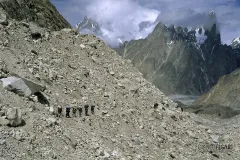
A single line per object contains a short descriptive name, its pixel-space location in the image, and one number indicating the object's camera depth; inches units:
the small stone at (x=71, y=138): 667.4
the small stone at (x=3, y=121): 588.7
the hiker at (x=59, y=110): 757.0
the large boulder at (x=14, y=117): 601.6
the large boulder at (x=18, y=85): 687.1
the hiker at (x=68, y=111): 769.6
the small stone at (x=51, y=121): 661.3
